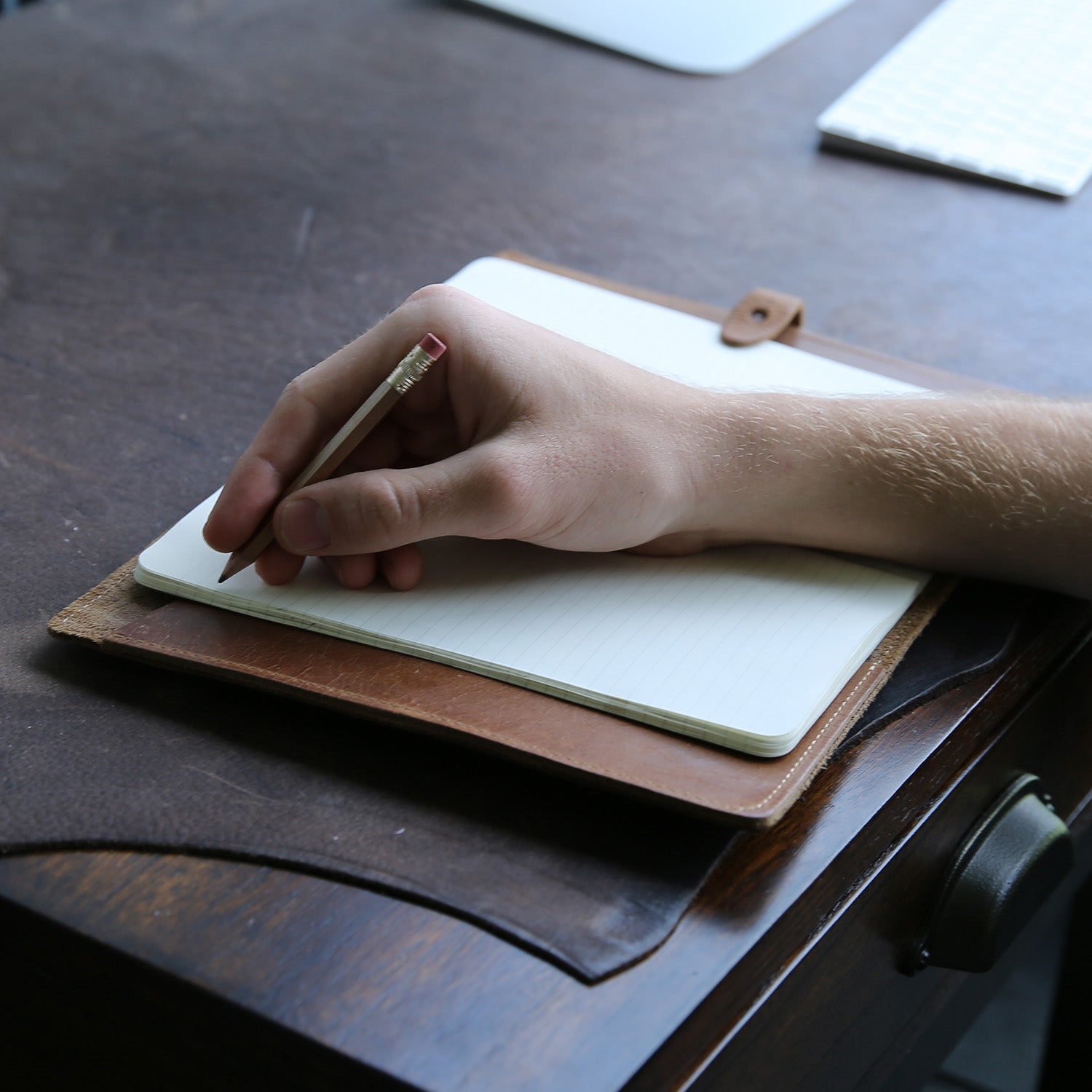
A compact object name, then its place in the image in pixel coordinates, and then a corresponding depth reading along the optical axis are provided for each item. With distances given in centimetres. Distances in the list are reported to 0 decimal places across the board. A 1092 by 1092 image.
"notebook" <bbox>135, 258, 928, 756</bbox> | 74
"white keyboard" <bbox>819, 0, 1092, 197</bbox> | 108
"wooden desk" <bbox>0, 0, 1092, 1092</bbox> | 70
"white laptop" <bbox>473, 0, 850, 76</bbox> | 125
